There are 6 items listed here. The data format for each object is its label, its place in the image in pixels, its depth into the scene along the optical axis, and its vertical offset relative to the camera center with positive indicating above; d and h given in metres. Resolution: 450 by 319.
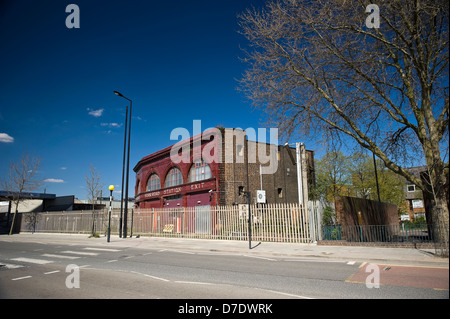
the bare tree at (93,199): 25.69 +1.50
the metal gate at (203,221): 20.18 -0.67
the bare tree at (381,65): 10.78 +6.38
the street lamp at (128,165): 21.91 +3.95
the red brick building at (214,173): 26.94 +4.22
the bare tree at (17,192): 32.38 +2.75
